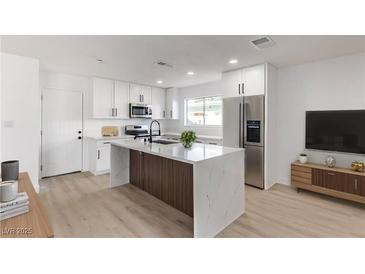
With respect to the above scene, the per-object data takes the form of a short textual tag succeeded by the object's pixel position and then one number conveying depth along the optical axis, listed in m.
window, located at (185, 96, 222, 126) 5.30
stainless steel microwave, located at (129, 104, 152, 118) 5.32
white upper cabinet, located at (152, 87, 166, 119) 5.99
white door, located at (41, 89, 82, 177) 4.31
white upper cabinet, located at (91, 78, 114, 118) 4.69
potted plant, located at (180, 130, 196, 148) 2.80
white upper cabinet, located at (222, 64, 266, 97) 3.58
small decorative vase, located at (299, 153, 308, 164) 3.49
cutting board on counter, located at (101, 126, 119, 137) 5.17
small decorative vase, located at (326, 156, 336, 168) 3.19
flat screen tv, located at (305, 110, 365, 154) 3.02
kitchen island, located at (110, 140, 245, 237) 1.99
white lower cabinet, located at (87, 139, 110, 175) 4.55
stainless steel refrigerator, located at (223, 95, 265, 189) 3.67
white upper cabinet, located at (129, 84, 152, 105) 5.41
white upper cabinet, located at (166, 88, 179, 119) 6.14
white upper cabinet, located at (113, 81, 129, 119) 5.07
